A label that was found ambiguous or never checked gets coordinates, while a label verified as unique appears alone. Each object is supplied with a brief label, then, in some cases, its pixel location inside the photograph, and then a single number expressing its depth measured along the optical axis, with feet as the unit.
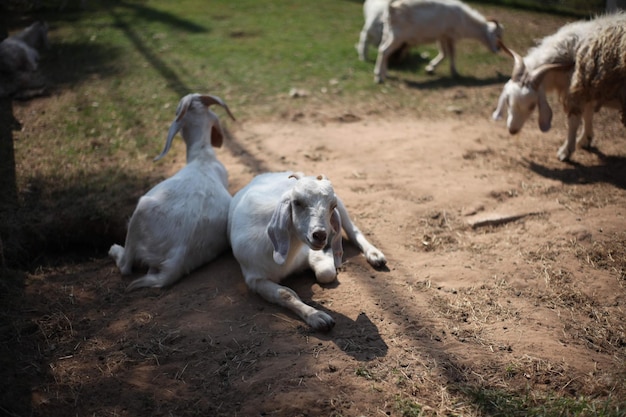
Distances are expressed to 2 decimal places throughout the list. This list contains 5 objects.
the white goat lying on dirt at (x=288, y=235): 10.93
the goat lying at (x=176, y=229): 13.70
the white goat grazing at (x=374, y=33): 30.71
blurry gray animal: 25.91
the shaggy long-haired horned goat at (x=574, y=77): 17.71
